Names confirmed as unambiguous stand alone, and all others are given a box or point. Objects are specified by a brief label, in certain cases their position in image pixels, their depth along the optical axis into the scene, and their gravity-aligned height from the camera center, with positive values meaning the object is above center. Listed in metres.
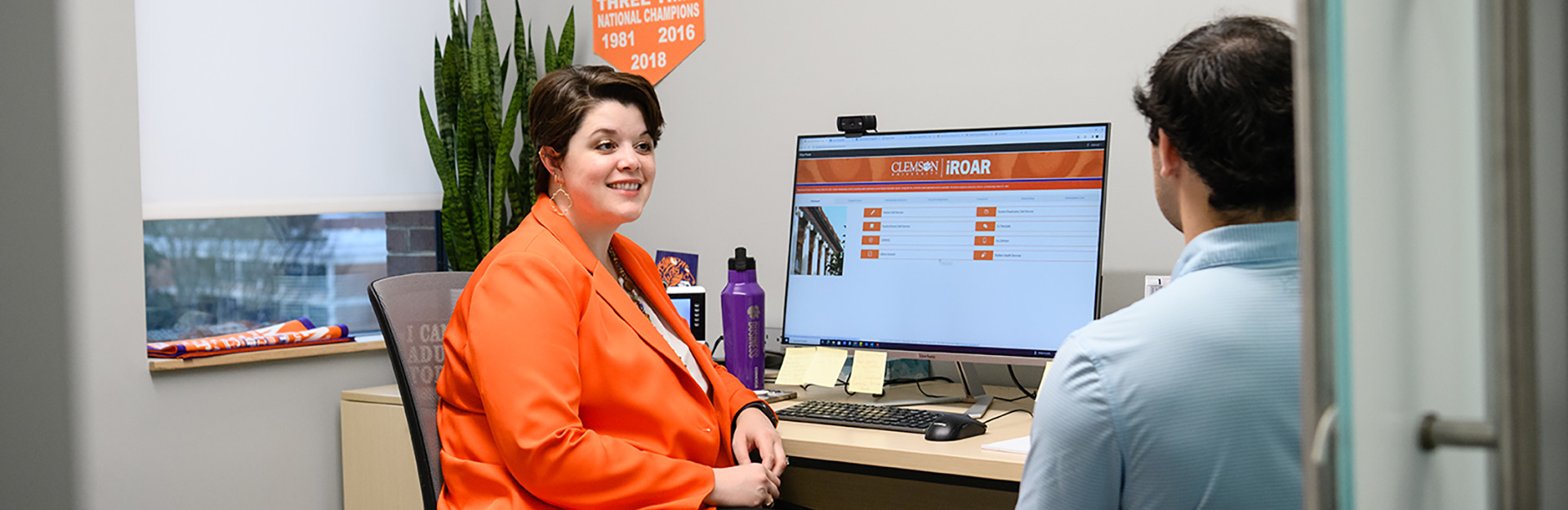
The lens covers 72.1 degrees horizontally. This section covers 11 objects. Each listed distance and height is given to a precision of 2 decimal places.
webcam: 2.15 +0.24
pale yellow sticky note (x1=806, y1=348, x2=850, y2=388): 2.07 -0.24
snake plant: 2.82 +0.31
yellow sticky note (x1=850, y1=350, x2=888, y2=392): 2.02 -0.24
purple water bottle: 2.16 -0.16
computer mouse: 1.72 -0.30
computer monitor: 1.94 +0.01
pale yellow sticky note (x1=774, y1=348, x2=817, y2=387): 2.09 -0.23
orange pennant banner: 2.79 +0.57
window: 2.54 -0.02
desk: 1.62 -0.38
